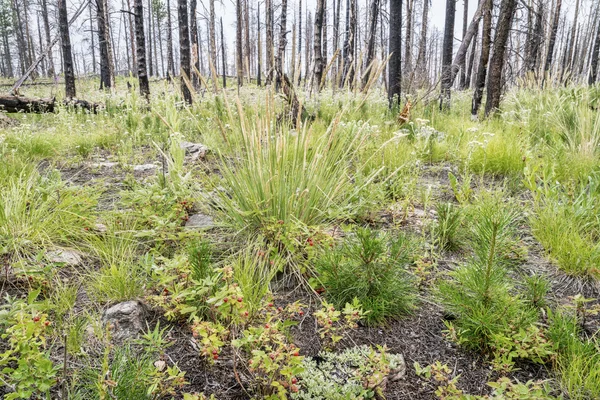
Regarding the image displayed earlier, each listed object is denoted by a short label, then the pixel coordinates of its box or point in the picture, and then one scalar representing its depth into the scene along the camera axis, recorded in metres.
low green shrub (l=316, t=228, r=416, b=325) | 1.69
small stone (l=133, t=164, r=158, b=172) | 3.98
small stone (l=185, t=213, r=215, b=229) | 2.44
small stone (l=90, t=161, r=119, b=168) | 4.02
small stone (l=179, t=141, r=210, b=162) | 4.18
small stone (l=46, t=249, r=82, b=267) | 1.94
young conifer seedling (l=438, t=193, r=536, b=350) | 1.49
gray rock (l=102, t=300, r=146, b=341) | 1.50
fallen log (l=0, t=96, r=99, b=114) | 6.27
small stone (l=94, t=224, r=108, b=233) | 2.30
